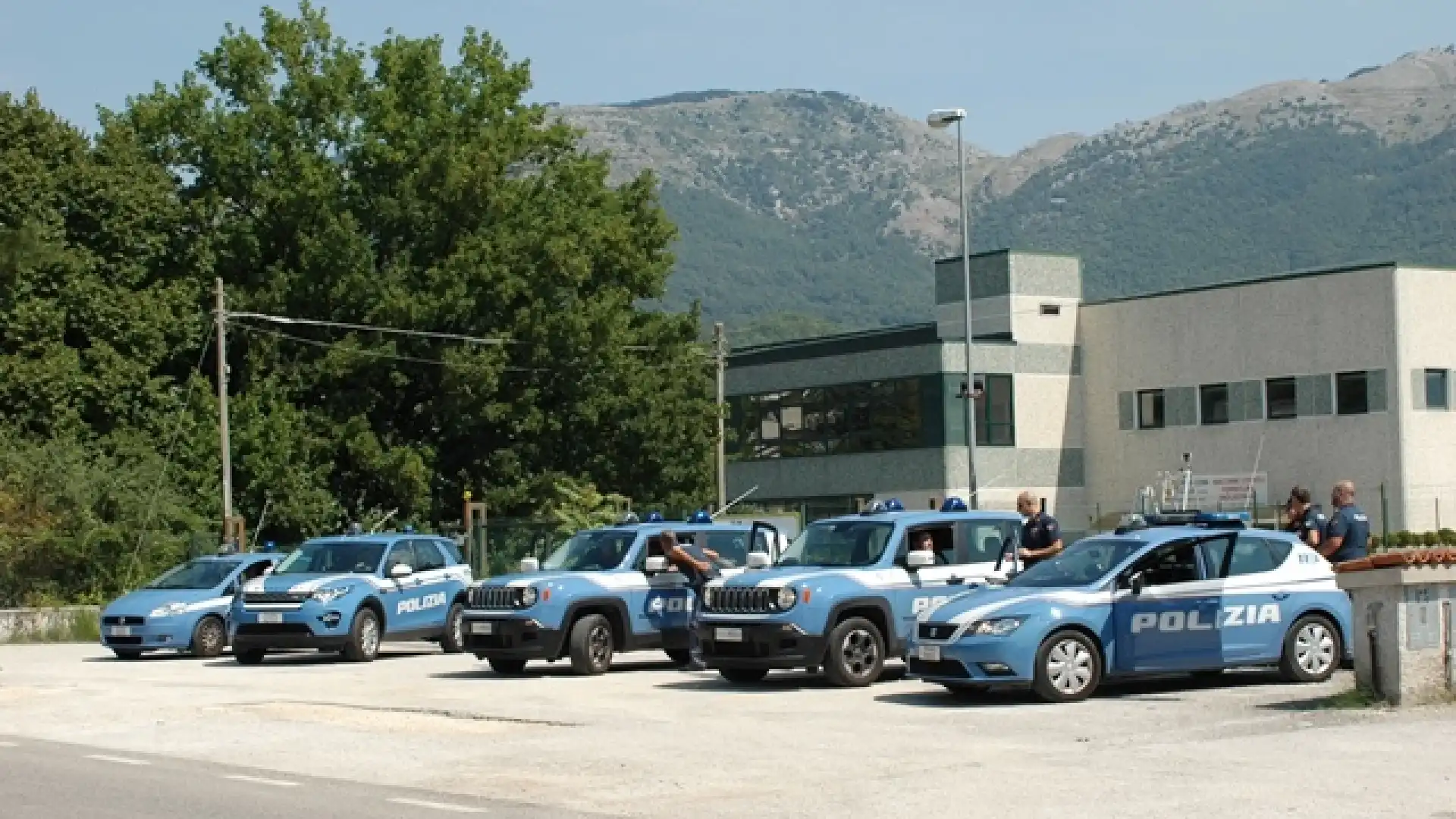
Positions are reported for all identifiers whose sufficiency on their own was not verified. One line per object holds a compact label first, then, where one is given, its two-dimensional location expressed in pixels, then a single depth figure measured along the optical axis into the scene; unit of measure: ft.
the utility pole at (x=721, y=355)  160.55
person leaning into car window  76.54
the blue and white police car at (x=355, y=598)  88.94
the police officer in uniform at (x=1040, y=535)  72.90
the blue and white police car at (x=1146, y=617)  59.62
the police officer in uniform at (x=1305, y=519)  70.49
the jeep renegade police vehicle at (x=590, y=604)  75.31
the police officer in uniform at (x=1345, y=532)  69.31
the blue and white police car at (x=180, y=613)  97.91
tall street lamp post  132.36
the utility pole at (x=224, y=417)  136.46
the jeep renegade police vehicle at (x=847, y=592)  67.15
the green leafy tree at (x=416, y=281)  164.14
